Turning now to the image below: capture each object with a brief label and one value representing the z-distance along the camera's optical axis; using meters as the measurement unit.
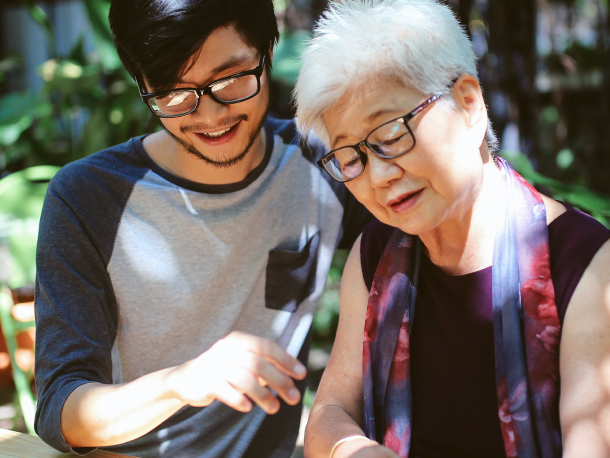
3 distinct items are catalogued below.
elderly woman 1.17
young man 1.44
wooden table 1.33
